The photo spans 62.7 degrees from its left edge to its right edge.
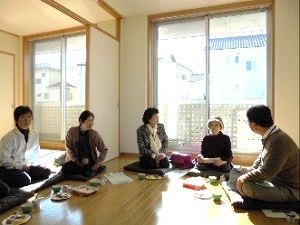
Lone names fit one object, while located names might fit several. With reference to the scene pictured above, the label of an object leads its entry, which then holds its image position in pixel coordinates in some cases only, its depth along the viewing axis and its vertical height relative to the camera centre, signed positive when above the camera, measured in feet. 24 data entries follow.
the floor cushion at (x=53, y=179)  7.37 -2.34
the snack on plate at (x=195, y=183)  7.50 -2.34
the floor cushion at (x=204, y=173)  8.67 -2.31
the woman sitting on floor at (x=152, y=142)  9.76 -1.37
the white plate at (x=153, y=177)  8.63 -2.42
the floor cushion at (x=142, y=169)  9.25 -2.34
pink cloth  10.12 -2.17
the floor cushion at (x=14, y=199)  5.90 -2.30
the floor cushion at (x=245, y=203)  5.04 -2.18
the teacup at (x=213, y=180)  7.90 -2.28
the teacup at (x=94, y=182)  7.68 -2.31
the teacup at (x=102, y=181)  7.95 -2.38
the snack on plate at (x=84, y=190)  6.91 -2.34
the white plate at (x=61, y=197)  6.57 -2.38
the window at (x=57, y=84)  13.30 +1.40
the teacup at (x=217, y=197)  6.38 -2.28
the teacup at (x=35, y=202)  6.09 -2.34
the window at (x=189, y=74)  11.62 +1.79
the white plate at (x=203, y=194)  6.62 -2.35
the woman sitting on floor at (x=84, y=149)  8.81 -1.47
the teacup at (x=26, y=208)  5.69 -2.29
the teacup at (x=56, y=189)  7.00 -2.28
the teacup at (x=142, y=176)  8.57 -2.34
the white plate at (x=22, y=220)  5.10 -2.37
